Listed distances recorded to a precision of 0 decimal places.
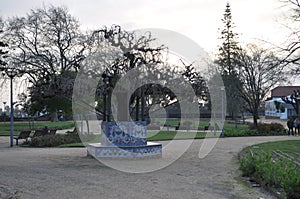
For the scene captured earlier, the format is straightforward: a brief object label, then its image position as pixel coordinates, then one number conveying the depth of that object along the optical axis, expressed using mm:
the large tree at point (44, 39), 32312
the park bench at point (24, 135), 25464
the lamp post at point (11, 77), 24011
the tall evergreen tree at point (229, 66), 40772
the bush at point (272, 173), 7716
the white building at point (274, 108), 73438
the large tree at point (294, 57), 19938
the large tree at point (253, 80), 38219
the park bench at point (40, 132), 26903
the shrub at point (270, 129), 32844
